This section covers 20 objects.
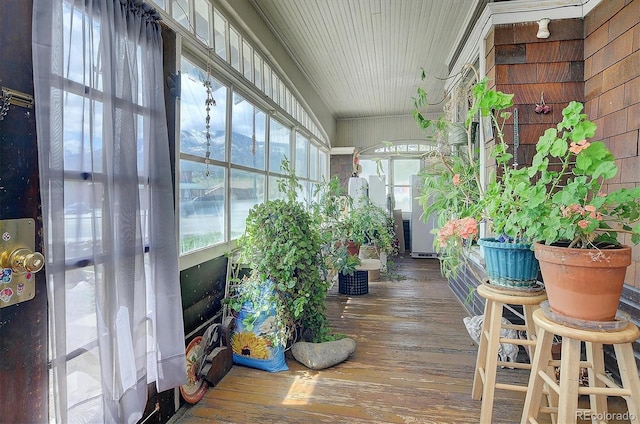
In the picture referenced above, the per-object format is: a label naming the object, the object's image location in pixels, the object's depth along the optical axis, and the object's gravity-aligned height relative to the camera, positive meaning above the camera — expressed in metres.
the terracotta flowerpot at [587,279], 1.18 -0.26
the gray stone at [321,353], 2.36 -1.02
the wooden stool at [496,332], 1.59 -0.62
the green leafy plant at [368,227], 4.46 -0.32
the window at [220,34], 2.54 +1.25
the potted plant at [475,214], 1.58 -0.05
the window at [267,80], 3.61 +1.27
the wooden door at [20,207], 1.00 -0.01
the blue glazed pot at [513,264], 1.57 -0.28
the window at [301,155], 5.10 +0.73
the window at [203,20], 2.31 +1.22
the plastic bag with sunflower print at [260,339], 2.31 -0.91
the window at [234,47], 2.79 +1.25
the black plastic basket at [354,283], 4.07 -0.93
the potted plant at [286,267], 2.34 -0.43
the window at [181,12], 2.04 +1.13
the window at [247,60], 3.04 +1.25
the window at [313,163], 6.02 +0.70
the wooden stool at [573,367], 1.19 -0.59
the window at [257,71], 3.28 +1.26
